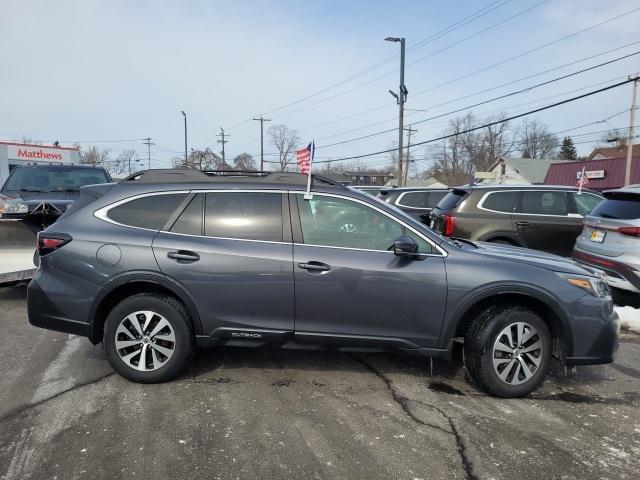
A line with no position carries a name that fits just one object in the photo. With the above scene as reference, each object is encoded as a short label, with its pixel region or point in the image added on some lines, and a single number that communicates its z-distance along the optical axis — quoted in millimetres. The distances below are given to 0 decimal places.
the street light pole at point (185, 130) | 49156
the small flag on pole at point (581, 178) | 10711
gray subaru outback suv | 3979
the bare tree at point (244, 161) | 63247
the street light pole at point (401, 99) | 23112
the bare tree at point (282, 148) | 74312
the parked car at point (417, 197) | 12023
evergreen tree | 83625
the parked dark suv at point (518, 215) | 8328
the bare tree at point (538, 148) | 85062
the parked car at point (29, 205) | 6348
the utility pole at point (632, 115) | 27484
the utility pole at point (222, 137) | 69881
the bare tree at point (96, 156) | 80288
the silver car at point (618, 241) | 6133
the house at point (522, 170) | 62344
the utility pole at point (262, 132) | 57869
